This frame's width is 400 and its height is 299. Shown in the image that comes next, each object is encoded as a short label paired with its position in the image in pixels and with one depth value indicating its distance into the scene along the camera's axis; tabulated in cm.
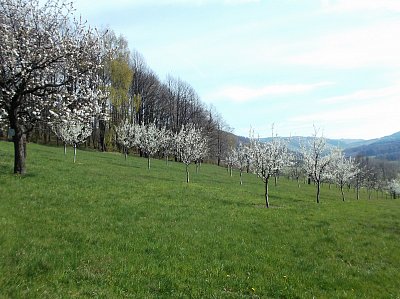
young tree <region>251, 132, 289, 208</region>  2772
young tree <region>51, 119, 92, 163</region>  4212
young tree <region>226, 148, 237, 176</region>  6120
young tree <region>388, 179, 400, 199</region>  9772
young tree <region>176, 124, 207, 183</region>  4123
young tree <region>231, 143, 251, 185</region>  5531
